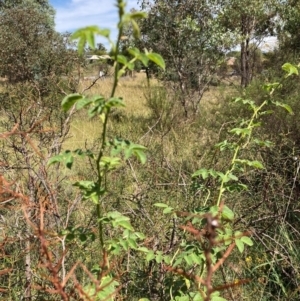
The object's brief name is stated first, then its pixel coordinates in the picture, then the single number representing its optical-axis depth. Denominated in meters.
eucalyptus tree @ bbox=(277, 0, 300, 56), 11.61
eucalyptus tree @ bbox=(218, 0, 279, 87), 9.86
